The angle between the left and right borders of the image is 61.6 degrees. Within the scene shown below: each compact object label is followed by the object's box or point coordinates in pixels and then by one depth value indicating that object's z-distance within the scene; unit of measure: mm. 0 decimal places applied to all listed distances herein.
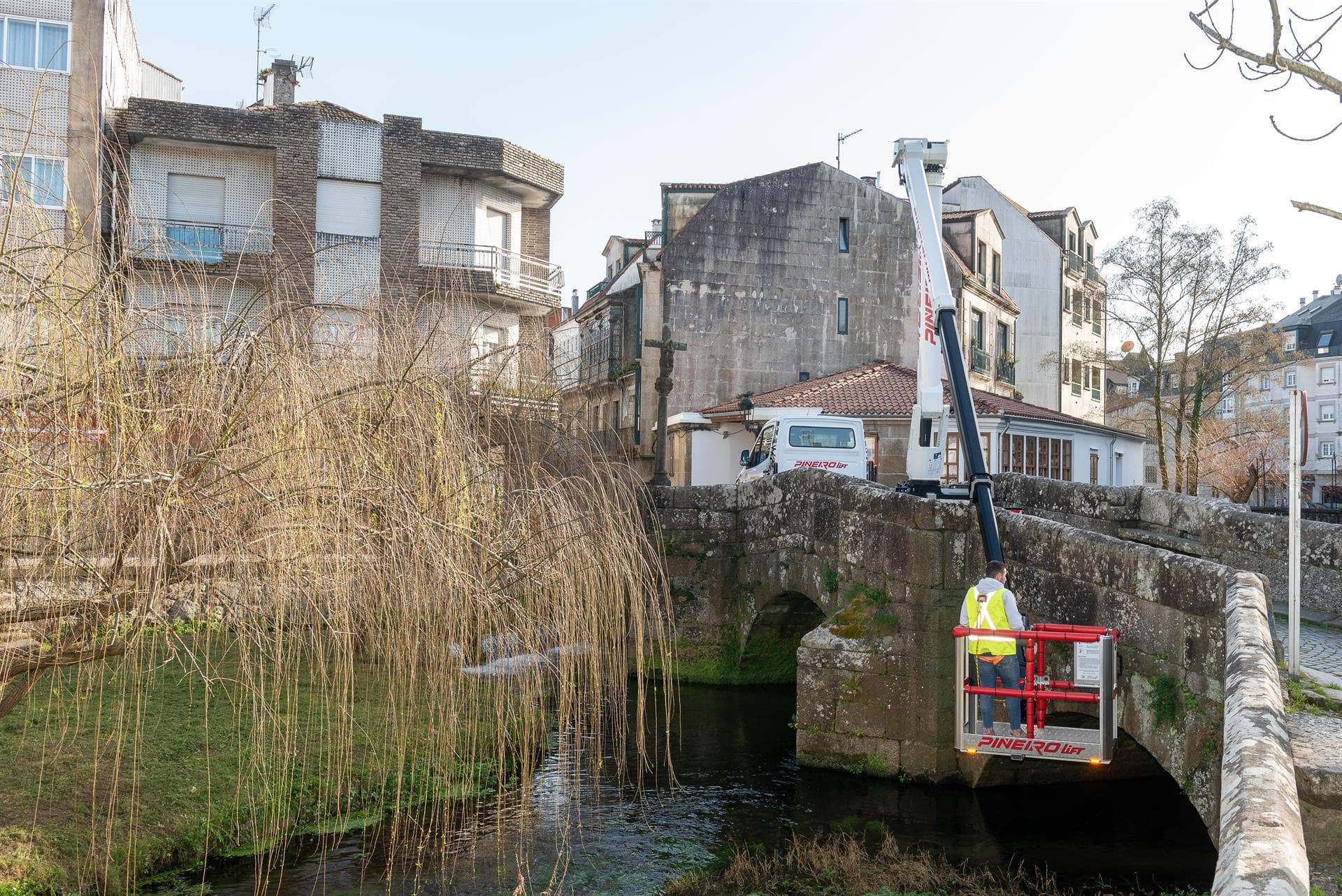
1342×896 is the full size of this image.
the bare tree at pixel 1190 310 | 29797
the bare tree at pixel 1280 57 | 6594
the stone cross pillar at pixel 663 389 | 20547
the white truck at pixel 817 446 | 18562
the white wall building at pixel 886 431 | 24688
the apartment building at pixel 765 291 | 27844
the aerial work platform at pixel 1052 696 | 7742
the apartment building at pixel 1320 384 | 61656
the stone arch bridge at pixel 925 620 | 5105
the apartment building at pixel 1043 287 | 37969
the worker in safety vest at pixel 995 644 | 8570
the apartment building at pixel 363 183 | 22000
